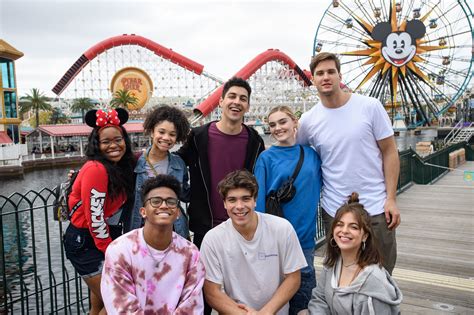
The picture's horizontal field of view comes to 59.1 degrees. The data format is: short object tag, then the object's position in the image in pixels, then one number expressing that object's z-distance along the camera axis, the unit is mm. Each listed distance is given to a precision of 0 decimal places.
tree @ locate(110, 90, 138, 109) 47312
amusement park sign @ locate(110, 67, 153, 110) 48062
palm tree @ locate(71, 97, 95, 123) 50750
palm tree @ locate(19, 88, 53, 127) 46594
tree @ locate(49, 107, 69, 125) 56044
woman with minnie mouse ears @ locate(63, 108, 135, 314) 2461
